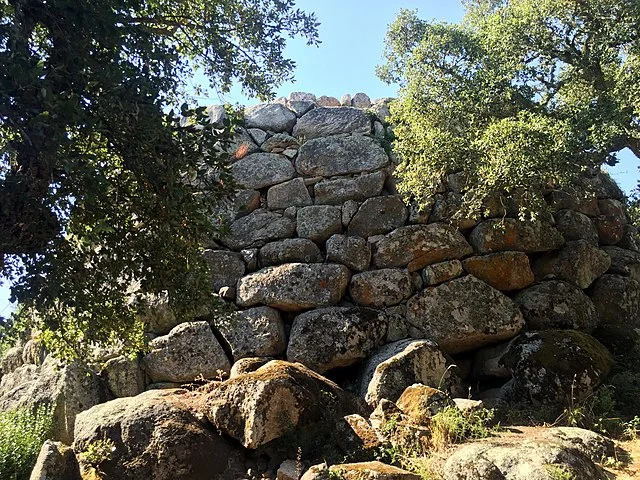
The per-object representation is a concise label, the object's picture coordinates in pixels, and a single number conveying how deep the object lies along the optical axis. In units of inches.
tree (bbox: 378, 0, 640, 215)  342.6
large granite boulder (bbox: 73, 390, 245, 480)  233.1
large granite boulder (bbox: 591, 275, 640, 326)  415.5
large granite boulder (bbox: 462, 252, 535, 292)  399.5
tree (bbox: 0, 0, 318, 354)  174.1
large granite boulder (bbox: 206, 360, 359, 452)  241.4
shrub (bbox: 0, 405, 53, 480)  267.3
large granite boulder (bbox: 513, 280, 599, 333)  388.2
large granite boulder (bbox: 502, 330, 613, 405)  319.9
